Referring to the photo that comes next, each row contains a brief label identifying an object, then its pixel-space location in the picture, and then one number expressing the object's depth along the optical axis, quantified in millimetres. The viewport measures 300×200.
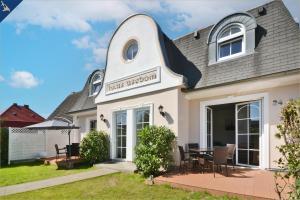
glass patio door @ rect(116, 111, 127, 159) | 11156
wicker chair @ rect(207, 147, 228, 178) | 7249
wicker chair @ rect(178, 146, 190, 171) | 8071
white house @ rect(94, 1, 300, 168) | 7587
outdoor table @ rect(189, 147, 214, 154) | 7914
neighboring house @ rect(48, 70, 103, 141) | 14235
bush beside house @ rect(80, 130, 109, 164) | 10929
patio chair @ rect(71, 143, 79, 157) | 11553
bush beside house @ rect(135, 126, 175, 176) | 8066
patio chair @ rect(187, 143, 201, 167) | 8130
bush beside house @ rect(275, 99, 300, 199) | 3560
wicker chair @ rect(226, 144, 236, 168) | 8041
